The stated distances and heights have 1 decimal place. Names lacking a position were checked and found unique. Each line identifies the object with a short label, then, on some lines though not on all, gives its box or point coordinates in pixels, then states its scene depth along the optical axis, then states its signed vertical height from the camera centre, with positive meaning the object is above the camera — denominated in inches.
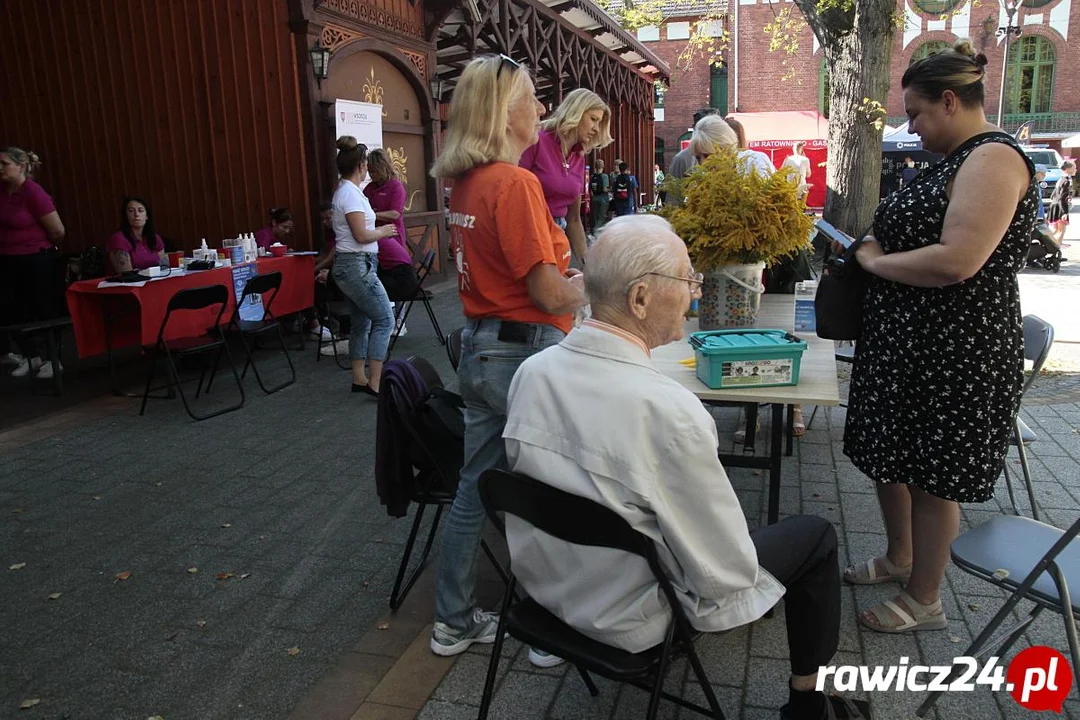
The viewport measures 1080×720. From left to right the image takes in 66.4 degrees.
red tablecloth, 217.8 -29.5
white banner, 310.3 +28.9
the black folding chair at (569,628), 65.6 -36.1
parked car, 921.6 +18.0
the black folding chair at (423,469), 101.4 -35.3
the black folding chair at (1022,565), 78.0 -38.1
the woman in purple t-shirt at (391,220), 257.1 -7.7
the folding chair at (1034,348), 126.2 -26.0
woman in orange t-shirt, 92.9 -9.1
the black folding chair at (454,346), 125.0 -22.6
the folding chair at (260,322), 227.3 -35.1
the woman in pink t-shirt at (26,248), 241.9 -12.3
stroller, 438.8 -43.2
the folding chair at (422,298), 262.7 -32.3
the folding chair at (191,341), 204.8 -36.2
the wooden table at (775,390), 98.5 -24.5
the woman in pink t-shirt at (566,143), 157.4 +9.2
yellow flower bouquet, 114.0 -4.5
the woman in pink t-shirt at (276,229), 297.7 -10.7
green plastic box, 99.3 -21.2
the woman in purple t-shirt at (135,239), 245.0 -10.6
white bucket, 118.6 -15.7
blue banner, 253.9 -27.2
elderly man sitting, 65.5 -22.7
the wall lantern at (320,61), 302.5 +49.6
